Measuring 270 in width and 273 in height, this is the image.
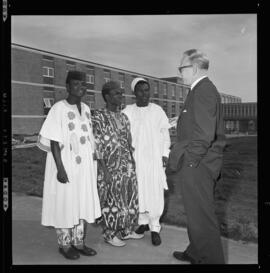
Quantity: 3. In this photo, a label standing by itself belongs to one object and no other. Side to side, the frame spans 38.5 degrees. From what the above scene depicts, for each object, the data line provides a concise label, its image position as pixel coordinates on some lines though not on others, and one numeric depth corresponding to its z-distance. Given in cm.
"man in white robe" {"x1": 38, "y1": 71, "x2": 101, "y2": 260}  403
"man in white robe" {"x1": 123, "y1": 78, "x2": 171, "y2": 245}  452
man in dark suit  369
